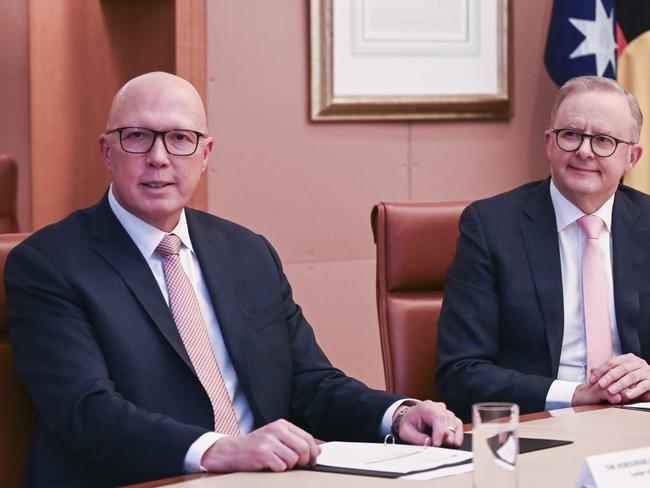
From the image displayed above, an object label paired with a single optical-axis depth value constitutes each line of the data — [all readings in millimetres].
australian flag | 4500
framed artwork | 4316
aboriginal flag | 4480
